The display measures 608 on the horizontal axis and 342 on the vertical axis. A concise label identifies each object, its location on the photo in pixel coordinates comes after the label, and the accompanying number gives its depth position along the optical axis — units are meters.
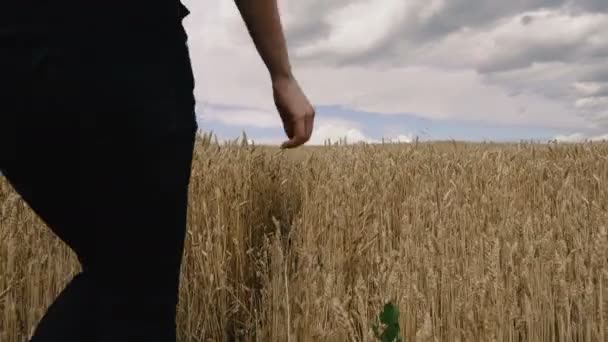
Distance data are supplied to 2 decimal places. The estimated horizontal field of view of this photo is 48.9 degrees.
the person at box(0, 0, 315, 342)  0.69
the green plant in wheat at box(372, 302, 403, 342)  0.87
